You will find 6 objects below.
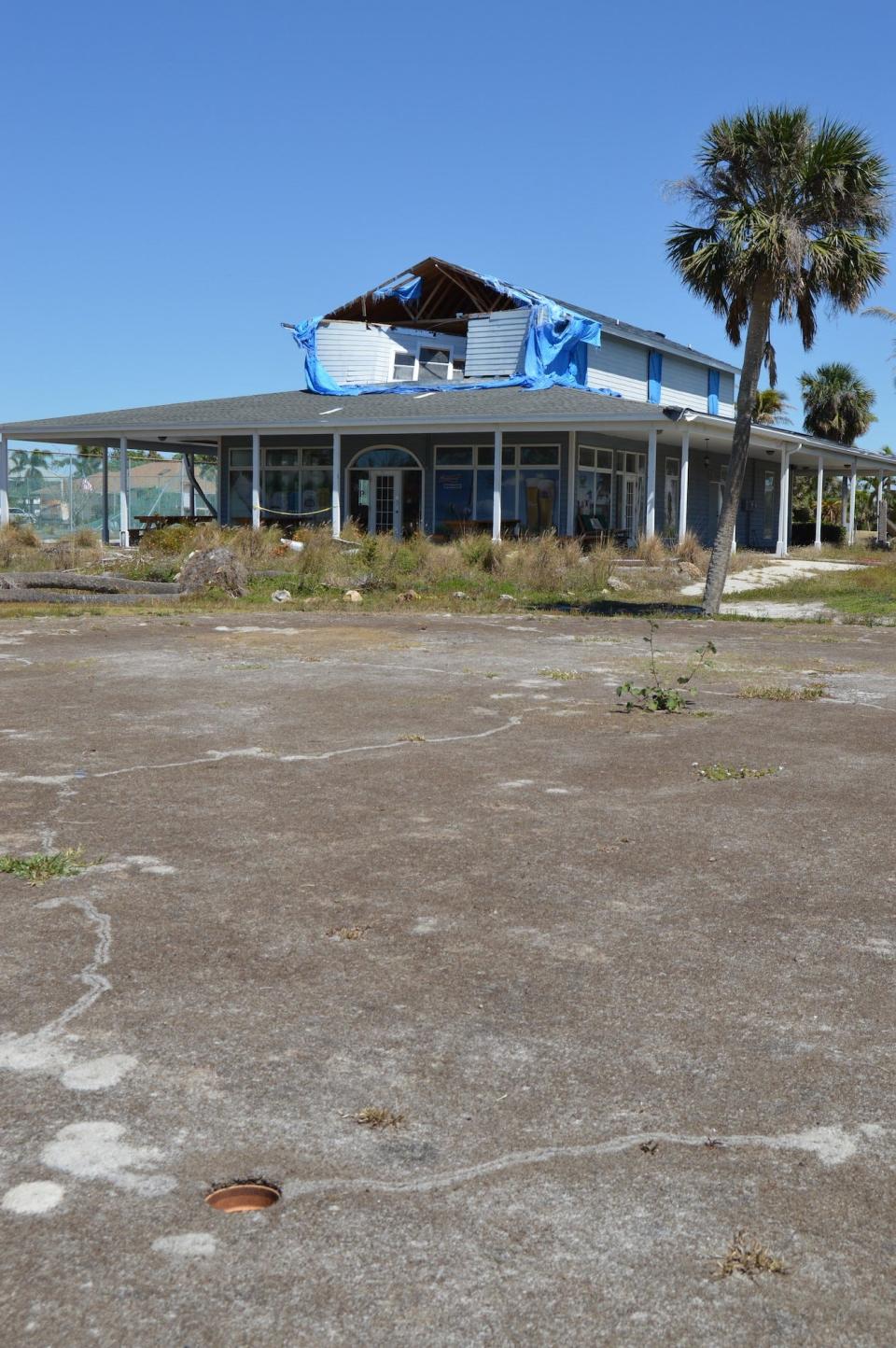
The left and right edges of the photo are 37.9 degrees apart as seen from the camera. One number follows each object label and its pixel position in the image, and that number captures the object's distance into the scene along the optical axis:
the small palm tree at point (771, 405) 57.06
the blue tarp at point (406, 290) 36.12
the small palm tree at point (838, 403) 58.22
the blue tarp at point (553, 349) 33.81
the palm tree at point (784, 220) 18.09
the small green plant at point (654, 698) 9.91
